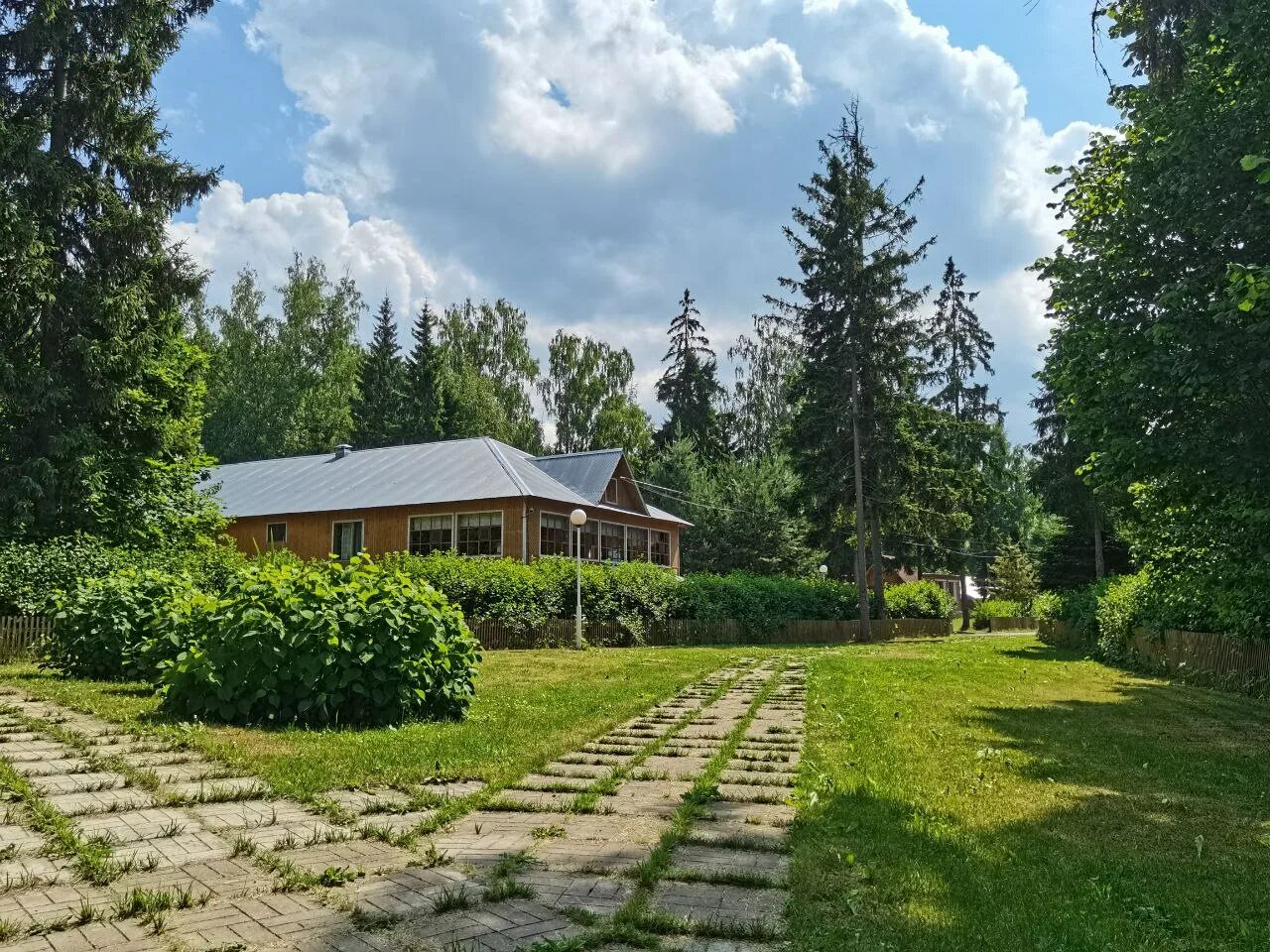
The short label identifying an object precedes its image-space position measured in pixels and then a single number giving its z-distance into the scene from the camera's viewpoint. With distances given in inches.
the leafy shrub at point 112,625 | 386.6
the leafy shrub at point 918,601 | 1529.3
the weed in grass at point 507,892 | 127.3
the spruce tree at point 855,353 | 1259.8
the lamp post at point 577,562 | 768.3
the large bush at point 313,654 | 273.9
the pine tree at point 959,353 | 1964.8
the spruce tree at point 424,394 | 2017.7
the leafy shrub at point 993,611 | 2015.3
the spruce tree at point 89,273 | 653.9
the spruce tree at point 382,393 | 2069.4
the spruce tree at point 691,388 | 2235.5
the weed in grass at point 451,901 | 121.7
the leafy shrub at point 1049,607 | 1150.1
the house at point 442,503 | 1166.3
